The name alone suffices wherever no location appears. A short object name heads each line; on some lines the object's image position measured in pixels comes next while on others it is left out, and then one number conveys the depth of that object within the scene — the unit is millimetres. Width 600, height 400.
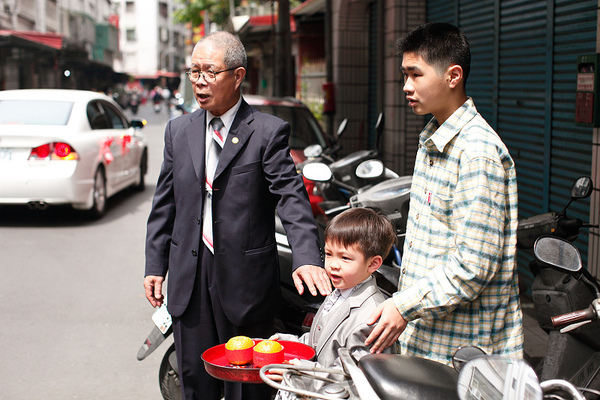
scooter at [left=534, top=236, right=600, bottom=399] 2617
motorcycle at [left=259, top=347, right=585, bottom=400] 1460
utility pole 15633
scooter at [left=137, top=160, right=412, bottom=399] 3551
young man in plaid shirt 2090
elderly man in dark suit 2939
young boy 2484
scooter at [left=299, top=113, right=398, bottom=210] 5234
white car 8961
